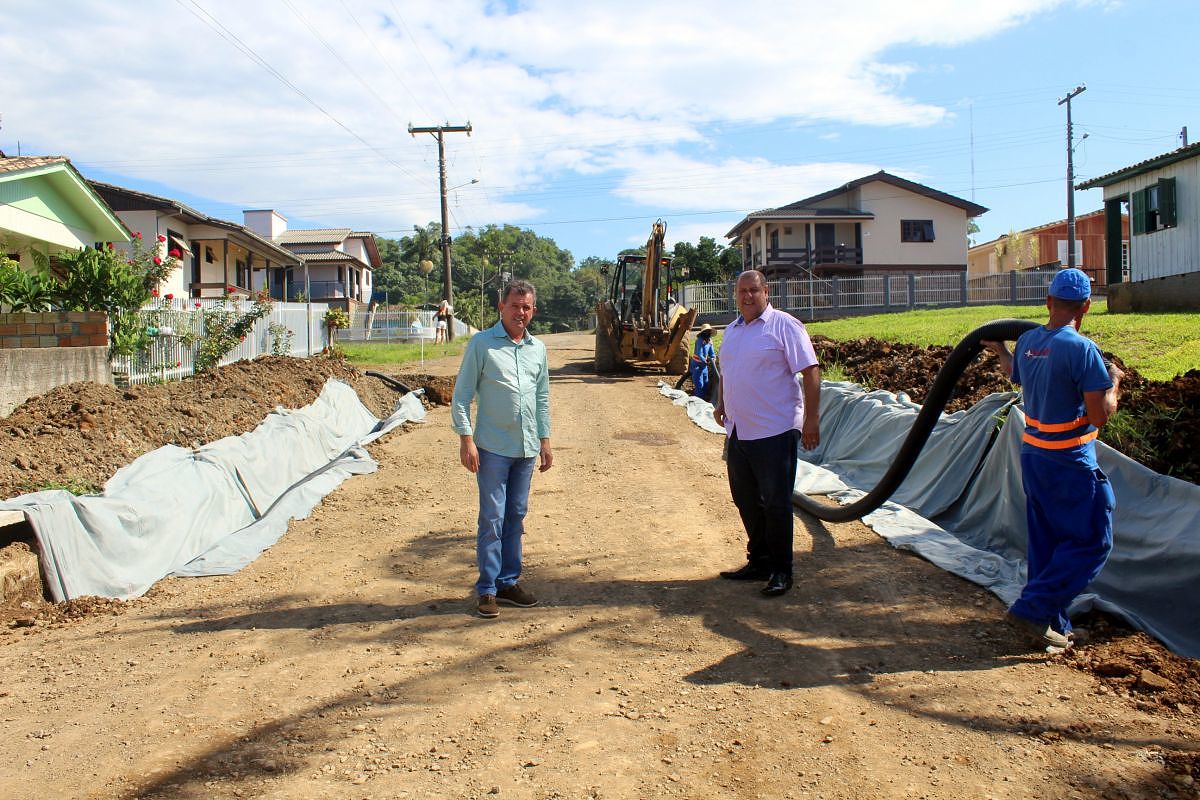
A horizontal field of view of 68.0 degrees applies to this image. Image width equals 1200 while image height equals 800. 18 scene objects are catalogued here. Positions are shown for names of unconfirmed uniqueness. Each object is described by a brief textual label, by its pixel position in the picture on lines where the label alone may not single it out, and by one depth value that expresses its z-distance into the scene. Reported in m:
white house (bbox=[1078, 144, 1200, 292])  18.80
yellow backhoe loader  19.94
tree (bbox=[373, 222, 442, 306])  84.75
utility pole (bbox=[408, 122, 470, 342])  36.69
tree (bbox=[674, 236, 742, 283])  51.31
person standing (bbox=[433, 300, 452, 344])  35.44
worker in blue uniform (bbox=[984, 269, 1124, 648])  4.22
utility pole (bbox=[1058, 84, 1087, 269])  34.53
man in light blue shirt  5.06
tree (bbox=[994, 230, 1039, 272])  50.12
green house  14.74
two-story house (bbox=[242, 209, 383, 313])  50.34
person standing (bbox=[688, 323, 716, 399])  16.11
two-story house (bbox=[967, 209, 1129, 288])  45.69
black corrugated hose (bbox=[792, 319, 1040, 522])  5.36
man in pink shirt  5.35
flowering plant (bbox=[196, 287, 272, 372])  14.55
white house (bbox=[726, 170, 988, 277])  43.09
